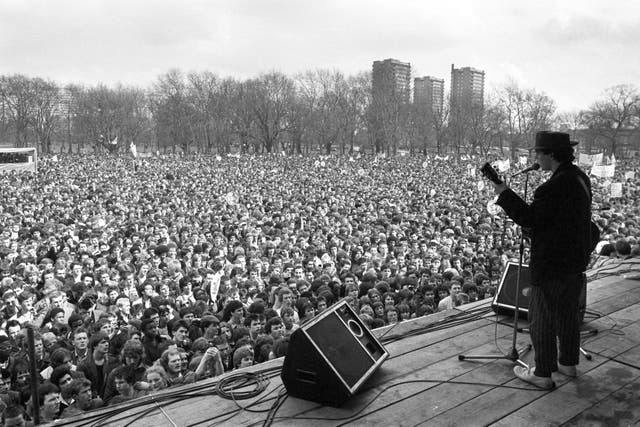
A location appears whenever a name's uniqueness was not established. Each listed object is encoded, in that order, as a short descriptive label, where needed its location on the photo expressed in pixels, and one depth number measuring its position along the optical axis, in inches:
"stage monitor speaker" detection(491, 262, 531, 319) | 150.4
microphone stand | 119.0
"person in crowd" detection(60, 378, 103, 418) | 155.3
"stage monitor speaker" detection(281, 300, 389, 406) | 101.9
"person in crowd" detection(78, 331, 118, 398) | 175.2
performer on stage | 103.1
